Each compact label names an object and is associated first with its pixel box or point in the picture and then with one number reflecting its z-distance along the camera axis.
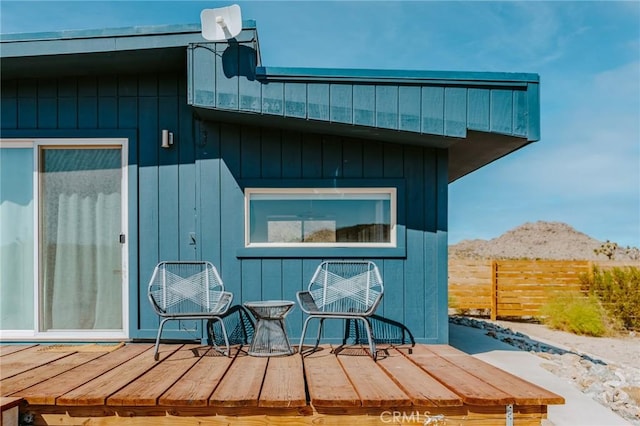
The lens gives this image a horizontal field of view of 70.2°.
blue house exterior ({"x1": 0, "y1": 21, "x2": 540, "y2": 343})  3.88
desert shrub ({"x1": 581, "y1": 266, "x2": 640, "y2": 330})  7.89
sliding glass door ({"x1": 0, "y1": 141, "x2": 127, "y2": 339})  4.01
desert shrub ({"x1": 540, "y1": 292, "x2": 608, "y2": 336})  7.55
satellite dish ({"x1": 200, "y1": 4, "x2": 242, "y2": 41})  3.44
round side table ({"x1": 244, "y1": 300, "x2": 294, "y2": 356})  3.36
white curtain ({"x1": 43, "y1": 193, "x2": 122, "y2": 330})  4.02
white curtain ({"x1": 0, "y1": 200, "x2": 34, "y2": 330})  4.03
